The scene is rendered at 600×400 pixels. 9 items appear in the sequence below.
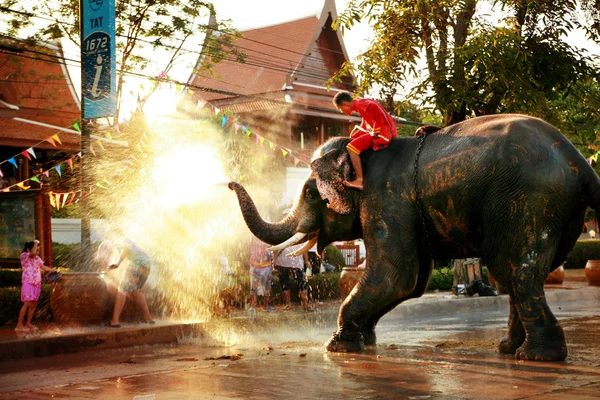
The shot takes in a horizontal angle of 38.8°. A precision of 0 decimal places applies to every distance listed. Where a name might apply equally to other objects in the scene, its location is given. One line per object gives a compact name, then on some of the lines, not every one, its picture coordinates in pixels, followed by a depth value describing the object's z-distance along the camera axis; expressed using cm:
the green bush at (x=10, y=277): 1753
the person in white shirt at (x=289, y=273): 1512
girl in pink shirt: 1217
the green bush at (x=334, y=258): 2108
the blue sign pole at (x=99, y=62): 1318
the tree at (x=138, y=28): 2183
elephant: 775
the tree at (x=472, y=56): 1457
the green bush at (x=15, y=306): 1325
